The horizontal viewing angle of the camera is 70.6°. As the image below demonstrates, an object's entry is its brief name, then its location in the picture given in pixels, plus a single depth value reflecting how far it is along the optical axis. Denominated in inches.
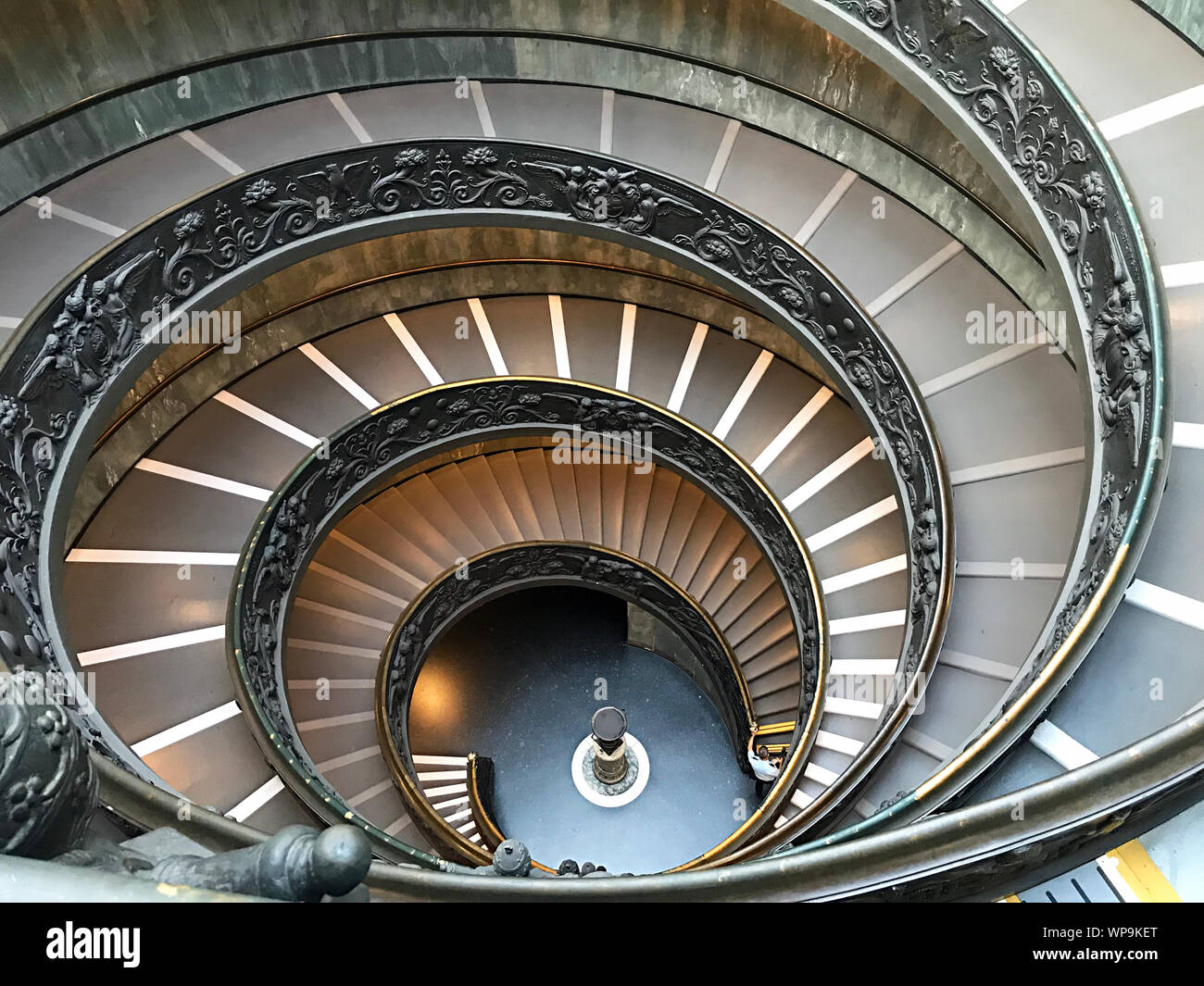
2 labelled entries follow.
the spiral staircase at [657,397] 167.6
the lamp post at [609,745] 463.8
